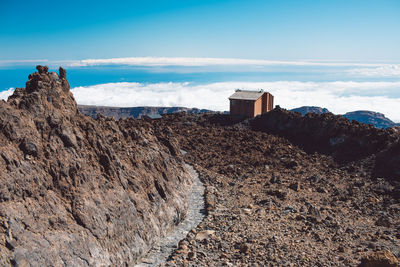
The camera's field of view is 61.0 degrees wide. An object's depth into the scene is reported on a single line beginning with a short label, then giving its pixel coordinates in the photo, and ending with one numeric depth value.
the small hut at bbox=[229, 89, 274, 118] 57.64
